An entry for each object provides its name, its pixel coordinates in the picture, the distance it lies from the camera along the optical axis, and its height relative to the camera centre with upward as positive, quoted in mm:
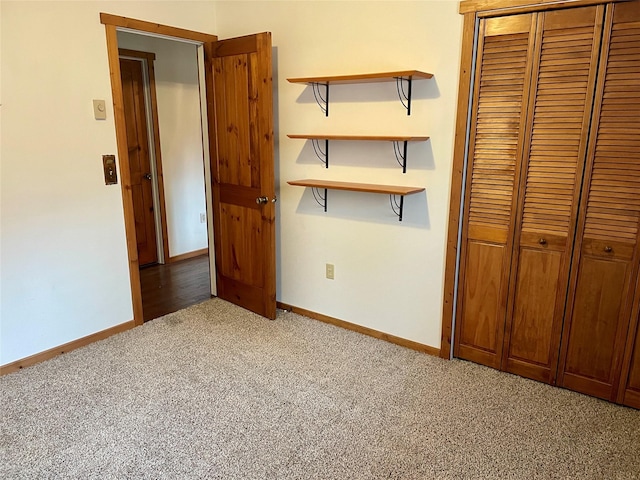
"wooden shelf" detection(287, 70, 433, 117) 2459 +328
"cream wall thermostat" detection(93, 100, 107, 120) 2814 +156
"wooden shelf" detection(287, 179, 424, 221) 2631 -305
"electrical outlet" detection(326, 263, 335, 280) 3229 -940
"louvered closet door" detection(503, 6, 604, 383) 2141 -234
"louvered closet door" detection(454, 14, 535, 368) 2299 -245
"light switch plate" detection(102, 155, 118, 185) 2918 -213
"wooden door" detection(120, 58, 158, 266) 4375 -225
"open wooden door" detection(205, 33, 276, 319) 3047 -210
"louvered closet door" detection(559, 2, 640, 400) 2049 -439
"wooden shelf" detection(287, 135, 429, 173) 2529 -19
